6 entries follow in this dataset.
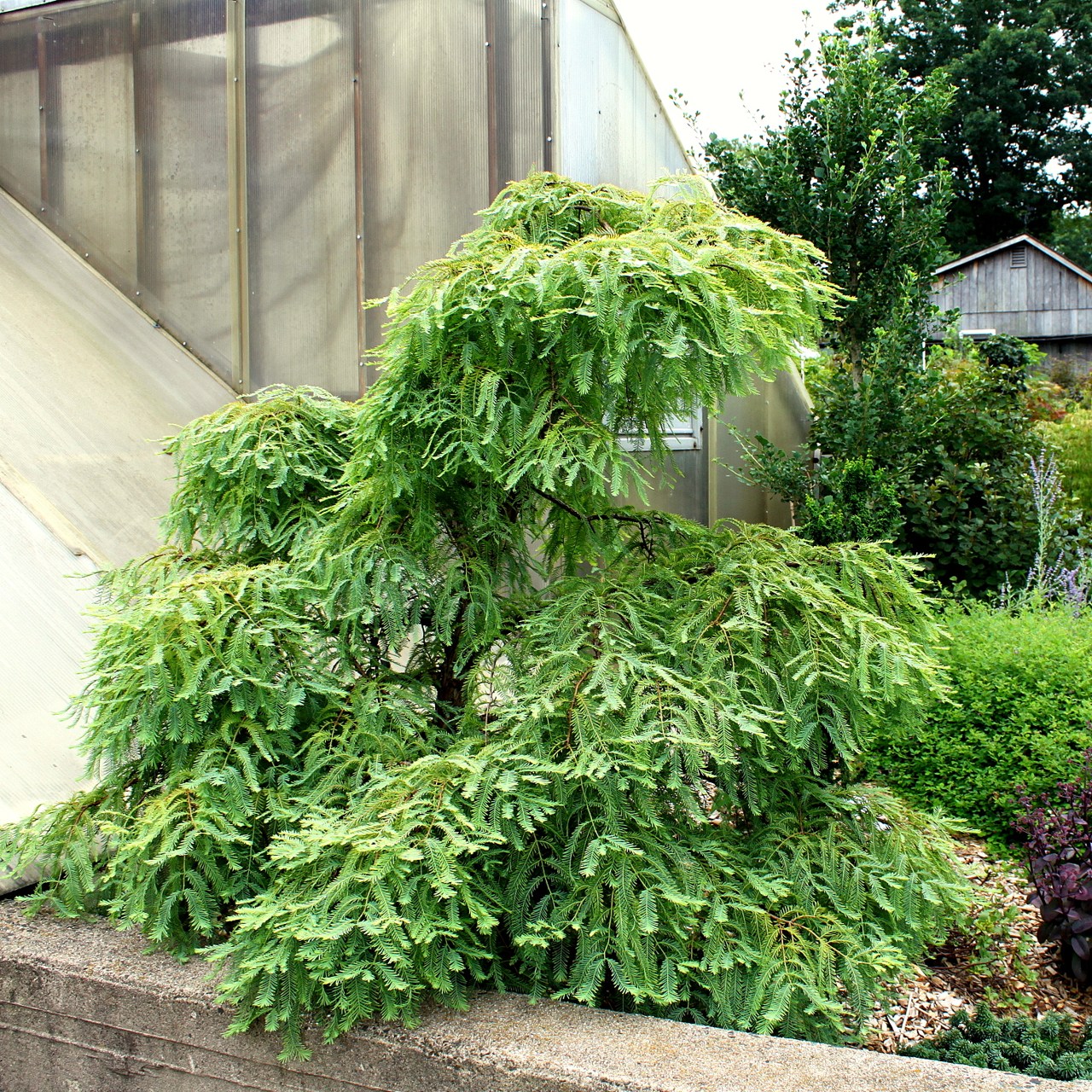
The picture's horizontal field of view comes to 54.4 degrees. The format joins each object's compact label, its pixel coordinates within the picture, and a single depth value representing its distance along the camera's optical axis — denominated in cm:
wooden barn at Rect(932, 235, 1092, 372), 2408
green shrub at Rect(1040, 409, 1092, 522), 783
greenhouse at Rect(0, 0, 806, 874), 448
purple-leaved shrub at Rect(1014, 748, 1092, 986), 315
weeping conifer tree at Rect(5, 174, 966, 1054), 228
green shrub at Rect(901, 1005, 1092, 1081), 247
